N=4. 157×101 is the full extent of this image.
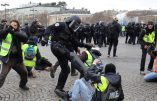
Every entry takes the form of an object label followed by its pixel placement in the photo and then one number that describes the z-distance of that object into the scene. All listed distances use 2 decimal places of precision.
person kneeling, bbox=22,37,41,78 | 6.02
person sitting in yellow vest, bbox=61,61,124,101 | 3.52
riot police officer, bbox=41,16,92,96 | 4.38
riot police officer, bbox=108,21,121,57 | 9.42
